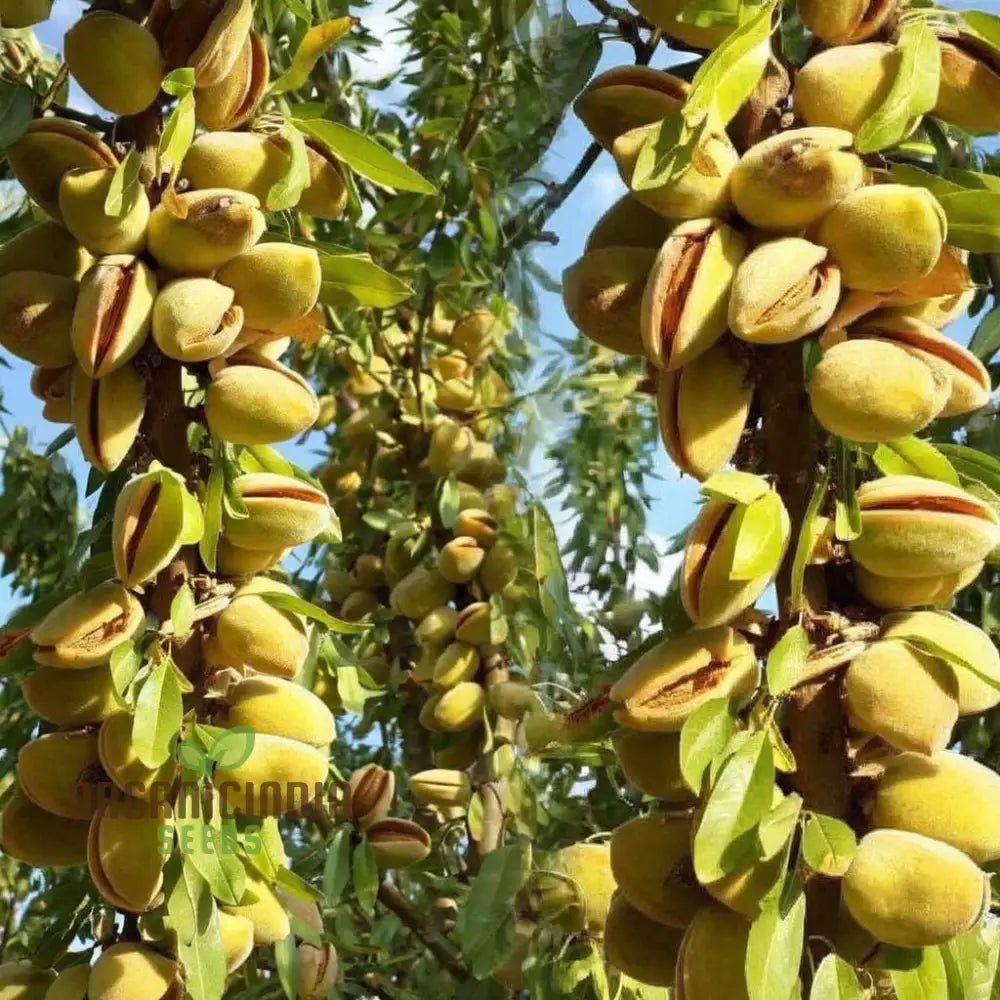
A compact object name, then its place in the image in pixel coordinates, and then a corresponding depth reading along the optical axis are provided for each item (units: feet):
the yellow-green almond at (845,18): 3.10
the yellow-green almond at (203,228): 3.44
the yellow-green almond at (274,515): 3.60
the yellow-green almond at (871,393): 2.77
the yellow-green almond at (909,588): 2.93
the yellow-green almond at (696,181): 2.98
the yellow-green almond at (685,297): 2.88
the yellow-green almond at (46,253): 3.76
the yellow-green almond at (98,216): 3.52
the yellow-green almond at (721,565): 2.77
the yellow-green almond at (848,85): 3.01
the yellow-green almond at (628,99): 3.28
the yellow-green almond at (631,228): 3.29
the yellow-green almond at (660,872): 2.89
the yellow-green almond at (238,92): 3.68
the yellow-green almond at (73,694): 3.54
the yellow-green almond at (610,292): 3.14
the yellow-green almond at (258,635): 3.54
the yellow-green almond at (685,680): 2.85
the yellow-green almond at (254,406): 3.49
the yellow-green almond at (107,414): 3.51
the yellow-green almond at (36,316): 3.56
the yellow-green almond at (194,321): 3.36
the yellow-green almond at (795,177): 2.85
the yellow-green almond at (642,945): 3.05
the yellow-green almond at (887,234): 2.83
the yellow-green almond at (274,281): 3.51
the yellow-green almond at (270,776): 3.45
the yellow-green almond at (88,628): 3.40
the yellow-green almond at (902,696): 2.72
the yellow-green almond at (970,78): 3.15
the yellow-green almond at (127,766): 3.38
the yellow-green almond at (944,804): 2.77
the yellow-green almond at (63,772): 3.56
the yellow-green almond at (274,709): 3.56
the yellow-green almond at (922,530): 2.82
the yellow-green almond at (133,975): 3.48
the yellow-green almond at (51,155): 3.69
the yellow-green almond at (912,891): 2.61
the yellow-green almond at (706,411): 2.97
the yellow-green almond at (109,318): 3.42
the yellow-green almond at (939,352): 3.02
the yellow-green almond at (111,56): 3.60
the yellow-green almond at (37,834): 3.70
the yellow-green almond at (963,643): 2.82
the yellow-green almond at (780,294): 2.80
